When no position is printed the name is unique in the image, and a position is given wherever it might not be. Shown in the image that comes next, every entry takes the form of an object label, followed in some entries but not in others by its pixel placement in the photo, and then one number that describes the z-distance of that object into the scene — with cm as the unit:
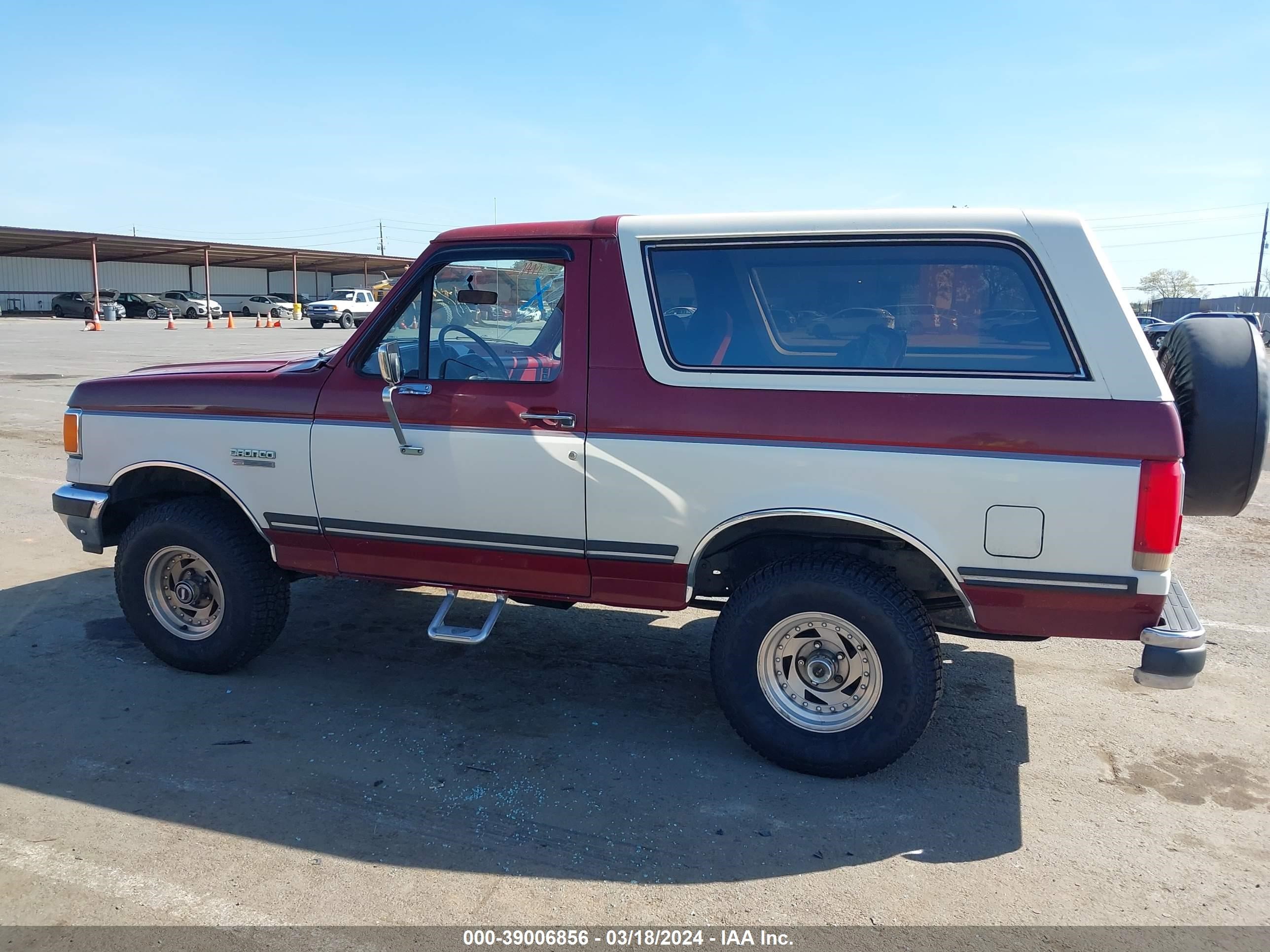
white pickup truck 4322
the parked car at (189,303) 5272
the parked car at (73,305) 4916
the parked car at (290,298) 6581
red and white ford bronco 346
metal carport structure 4475
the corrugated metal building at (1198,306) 4744
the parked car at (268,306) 5631
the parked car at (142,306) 5069
